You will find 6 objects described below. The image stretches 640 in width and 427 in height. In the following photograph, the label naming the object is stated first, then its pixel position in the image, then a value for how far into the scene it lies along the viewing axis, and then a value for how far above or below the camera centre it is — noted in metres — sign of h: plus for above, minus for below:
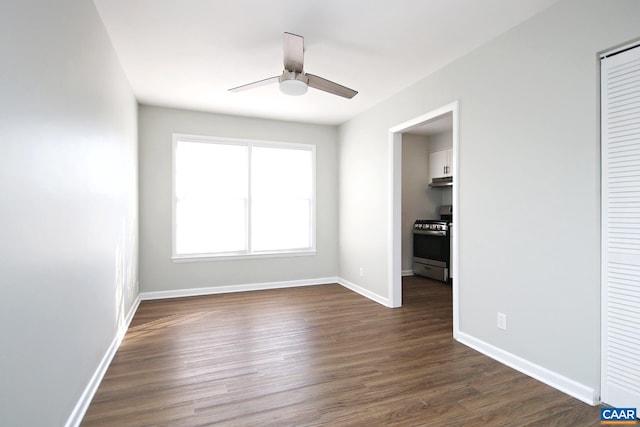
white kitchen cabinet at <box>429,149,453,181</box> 6.07 +0.86
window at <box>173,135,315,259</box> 4.86 +0.17
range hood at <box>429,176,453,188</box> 6.05 +0.51
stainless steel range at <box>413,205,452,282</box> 5.70 -0.70
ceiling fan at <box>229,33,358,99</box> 2.52 +1.09
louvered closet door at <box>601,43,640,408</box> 1.94 -0.12
